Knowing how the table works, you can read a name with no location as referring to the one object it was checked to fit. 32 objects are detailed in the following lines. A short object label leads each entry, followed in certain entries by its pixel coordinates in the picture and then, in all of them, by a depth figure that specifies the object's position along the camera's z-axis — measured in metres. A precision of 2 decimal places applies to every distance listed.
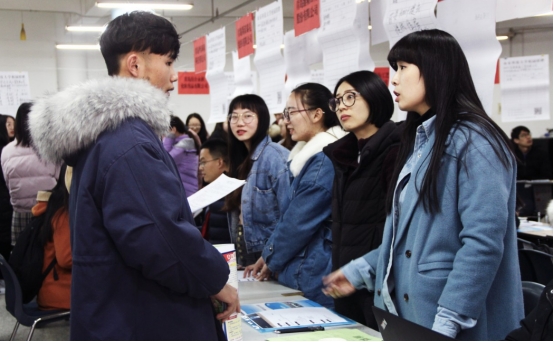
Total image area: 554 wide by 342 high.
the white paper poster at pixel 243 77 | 3.81
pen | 1.80
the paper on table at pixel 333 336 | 1.68
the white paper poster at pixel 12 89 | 7.10
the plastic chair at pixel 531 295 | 1.89
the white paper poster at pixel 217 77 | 4.15
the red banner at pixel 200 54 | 4.46
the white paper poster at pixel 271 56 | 3.28
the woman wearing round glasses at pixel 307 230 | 2.41
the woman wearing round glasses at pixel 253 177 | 2.82
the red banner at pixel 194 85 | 7.97
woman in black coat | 2.14
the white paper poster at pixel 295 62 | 3.18
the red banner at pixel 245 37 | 3.73
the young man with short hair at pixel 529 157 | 8.58
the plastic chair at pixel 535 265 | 2.93
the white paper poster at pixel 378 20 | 2.48
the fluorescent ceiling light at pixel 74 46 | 11.66
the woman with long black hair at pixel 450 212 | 1.43
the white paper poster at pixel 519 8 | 1.90
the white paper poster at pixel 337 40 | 2.61
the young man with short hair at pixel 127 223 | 1.35
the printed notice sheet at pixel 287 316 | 1.87
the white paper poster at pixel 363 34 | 2.59
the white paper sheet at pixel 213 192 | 2.00
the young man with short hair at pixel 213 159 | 3.97
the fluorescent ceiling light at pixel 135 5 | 7.73
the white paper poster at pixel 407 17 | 2.14
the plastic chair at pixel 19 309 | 2.96
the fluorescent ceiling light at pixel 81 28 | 10.50
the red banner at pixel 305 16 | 2.88
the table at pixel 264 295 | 1.82
